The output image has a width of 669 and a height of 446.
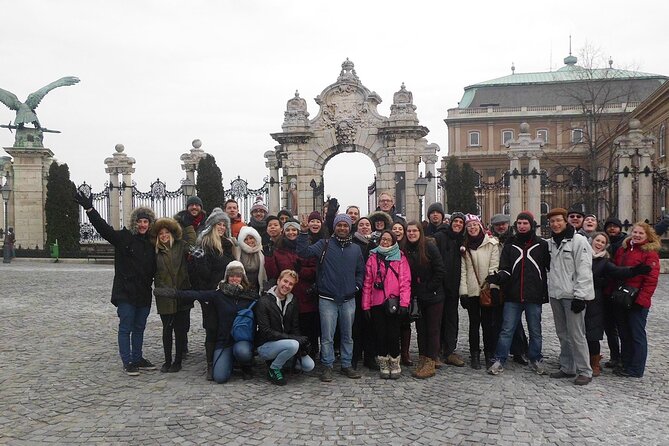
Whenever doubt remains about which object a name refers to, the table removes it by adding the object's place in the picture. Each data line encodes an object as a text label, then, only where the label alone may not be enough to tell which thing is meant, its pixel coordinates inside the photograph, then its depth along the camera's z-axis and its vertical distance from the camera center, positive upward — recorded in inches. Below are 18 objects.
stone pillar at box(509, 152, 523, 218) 829.8 +62.1
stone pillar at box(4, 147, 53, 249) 1005.8 +73.6
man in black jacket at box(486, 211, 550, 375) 263.7 -25.1
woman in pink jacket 258.1 -29.4
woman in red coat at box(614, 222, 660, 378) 258.8 -33.2
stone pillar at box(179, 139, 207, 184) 1003.9 +134.9
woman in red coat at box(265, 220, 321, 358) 267.6 -16.9
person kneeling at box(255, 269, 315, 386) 246.4 -45.0
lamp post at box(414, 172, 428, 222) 790.5 +65.9
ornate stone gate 836.0 +145.6
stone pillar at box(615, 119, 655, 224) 757.3 +74.6
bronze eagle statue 1019.3 +241.3
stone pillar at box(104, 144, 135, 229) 994.7 +94.7
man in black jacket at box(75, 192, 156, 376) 263.7 -21.0
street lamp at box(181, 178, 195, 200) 930.7 +78.1
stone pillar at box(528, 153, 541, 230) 808.3 +67.5
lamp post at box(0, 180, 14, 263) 959.0 -24.5
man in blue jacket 256.1 -24.7
